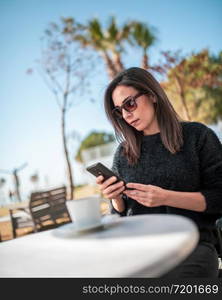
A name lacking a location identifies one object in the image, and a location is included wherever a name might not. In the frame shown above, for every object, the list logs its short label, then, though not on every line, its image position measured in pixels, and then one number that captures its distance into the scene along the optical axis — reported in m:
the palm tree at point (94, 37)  8.09
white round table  0.47
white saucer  0.72
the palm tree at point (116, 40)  8.14
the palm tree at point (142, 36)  8.42
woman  0.99
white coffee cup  0.75
